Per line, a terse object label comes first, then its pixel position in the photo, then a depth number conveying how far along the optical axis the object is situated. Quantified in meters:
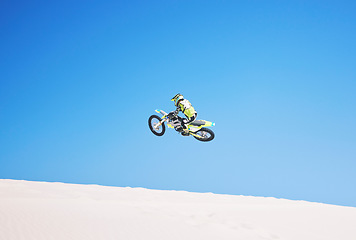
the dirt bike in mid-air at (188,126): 12.46
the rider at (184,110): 11.90
